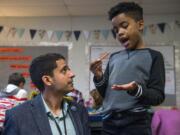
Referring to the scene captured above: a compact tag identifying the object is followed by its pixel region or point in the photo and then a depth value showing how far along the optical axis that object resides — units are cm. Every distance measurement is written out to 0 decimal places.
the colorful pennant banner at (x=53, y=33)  587
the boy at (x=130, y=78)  137
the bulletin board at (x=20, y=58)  586
